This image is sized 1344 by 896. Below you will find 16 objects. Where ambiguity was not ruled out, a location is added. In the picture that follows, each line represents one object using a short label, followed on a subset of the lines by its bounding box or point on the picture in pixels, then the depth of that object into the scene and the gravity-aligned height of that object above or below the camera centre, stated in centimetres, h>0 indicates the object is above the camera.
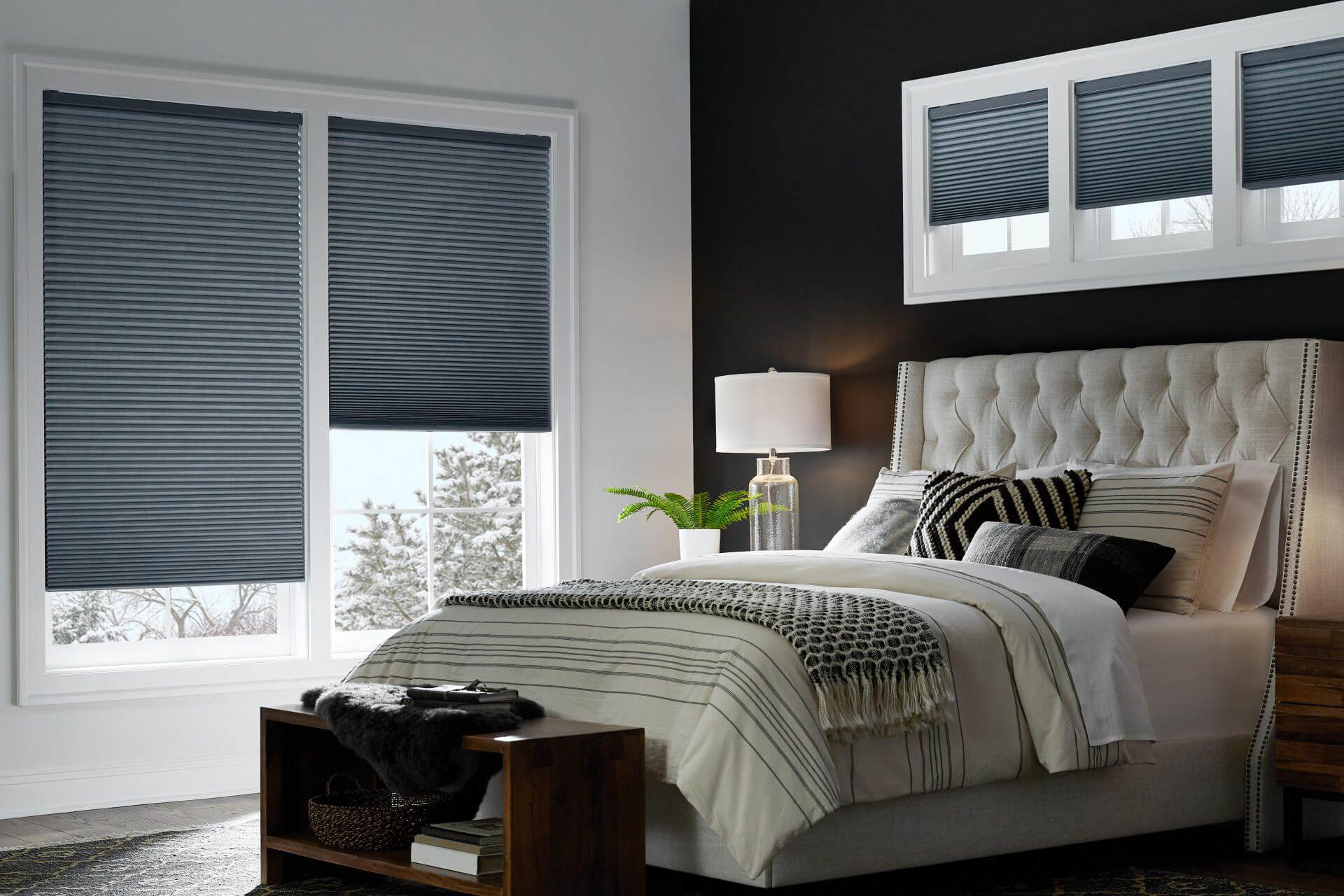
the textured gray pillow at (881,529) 467 -23
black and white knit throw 320 -41
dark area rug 362 -102
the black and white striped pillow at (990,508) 436 -15
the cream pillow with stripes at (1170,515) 416 -17
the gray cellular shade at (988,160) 532 +101
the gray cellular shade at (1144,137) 487 +99
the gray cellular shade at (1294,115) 456 +98
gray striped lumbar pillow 398 -27
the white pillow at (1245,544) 426 -25
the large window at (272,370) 523 +32
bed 315 -53
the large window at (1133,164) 462 +92
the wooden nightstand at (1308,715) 378 -64
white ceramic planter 603 -33
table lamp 567 +10
